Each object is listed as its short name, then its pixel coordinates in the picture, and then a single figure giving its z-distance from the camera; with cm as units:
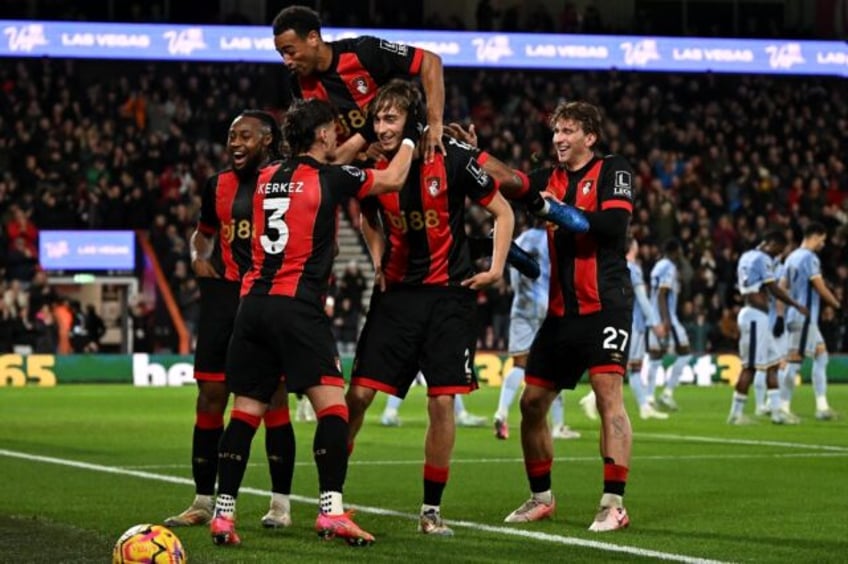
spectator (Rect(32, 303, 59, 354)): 3259
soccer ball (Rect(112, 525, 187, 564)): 766
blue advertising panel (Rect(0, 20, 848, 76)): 3806
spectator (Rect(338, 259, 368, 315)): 3412
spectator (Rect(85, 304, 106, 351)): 3397
